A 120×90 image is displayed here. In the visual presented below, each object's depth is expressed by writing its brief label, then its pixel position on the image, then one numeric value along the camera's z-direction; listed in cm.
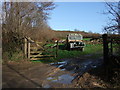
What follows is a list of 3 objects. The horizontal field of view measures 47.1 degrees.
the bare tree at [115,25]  685
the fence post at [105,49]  655
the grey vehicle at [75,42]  1666
